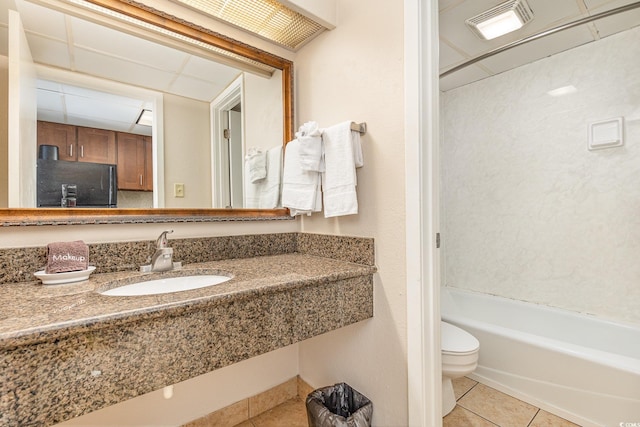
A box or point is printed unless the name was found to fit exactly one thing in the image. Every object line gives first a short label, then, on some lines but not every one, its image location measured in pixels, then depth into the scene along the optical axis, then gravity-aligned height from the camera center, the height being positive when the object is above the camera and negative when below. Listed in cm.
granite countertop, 59 -21
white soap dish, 92 -19
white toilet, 137 -70
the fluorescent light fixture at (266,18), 130 +96
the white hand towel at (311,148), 130 +31
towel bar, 123 +38
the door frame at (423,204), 104 +3
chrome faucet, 112 -15
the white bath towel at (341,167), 120 +21
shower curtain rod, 145 +102
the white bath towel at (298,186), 137 +15
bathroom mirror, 105 +68
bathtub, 133 -82
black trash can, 110 -80
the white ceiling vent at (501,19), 148 +106
